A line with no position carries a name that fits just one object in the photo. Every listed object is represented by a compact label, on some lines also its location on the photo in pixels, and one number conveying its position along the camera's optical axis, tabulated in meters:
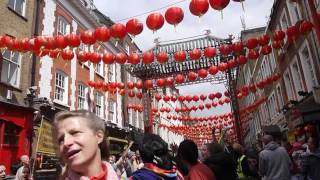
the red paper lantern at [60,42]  9.78
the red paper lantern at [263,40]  11.04
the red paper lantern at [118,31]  8.99
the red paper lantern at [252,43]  11.07
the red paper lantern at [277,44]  11.48
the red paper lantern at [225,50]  11.33
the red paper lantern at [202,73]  14.59
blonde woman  1.86
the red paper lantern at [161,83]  15.62
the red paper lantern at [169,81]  15.76
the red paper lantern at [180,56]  11.82
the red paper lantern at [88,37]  9.65
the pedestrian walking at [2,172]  5.82
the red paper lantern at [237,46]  11.29
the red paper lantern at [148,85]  16.33
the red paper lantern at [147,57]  11.40
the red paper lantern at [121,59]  11.68
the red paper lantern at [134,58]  11.50
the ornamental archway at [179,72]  15.22
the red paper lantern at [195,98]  19.09
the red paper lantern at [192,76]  15.41
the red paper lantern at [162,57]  11.53
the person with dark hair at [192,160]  3.96
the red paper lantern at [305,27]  10.33
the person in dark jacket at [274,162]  5.83
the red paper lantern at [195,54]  11.49
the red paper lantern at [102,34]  9.34
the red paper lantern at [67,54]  12.02
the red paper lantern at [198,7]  7.62
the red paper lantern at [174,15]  8.20
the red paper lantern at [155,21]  8.42
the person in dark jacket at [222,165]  4.54
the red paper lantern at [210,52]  11.71
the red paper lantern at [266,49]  11.75
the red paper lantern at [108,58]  11.72
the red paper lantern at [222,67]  13.87
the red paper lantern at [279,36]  10.92
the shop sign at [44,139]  4.87
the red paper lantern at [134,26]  8.75
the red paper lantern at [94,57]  11.72
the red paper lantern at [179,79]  15.07
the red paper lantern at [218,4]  7.53
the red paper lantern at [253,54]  12.12
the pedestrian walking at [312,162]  5.86
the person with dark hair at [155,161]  2.80
